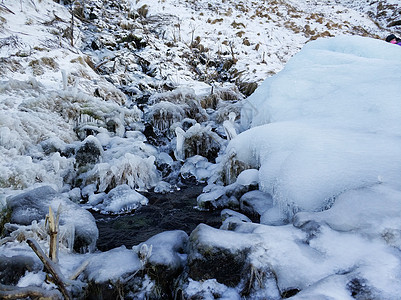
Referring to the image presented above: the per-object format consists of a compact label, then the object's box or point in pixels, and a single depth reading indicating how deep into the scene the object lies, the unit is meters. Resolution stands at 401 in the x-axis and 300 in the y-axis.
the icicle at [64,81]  6.49
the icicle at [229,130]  5.45
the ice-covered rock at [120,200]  3.80
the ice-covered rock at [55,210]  2.81
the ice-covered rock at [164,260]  2.15
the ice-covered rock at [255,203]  3.15
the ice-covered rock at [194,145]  5.61
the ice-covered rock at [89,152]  4.83
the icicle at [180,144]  5.58
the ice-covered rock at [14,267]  2.11
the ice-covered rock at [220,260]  2.02
